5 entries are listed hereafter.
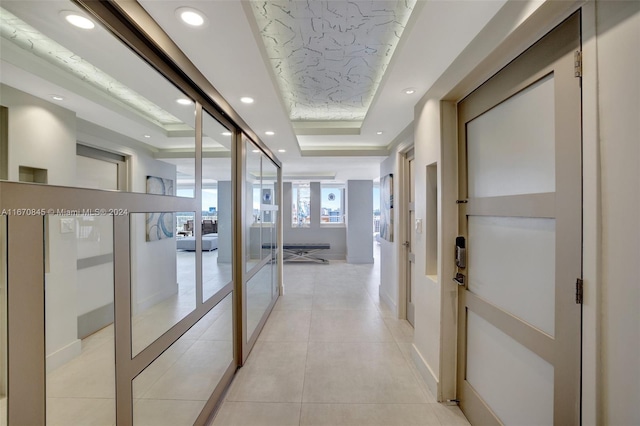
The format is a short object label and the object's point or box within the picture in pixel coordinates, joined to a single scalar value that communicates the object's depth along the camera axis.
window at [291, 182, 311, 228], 8.54
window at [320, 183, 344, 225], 9.50
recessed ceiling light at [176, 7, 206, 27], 1.16
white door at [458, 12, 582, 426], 1.11
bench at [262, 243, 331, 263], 7.67
